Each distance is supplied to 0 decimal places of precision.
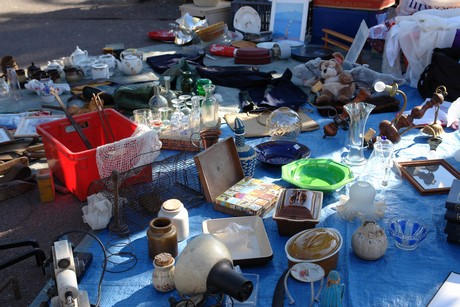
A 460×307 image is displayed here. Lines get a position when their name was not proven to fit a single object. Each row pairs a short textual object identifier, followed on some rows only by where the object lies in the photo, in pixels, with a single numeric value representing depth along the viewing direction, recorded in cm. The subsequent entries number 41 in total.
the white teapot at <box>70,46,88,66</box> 521
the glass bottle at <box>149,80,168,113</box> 360
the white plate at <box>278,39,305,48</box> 592
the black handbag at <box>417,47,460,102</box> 391
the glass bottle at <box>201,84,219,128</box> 341
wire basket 261
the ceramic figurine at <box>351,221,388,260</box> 215
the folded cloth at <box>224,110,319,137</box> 358
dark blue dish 305
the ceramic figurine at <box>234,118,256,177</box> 273
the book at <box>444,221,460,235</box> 225
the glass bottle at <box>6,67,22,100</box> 454
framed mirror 271
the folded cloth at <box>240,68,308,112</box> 405
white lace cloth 278
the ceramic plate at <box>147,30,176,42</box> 656
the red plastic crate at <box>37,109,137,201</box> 283
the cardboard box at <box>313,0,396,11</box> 580
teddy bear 400
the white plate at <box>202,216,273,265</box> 217
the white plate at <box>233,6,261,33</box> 645
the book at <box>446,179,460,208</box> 220
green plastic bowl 267
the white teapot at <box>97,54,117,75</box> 528
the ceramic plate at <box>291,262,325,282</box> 201
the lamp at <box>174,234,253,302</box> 166
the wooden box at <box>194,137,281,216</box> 250
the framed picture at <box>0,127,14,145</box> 359
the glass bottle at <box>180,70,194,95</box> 425
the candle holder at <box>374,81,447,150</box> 300
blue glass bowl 227
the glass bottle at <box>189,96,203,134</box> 335
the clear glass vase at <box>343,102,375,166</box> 297
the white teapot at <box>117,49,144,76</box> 511
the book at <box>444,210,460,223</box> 221
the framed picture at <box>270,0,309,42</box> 620
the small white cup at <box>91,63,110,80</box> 500
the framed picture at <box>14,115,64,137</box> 371
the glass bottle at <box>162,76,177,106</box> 376
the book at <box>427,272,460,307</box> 194
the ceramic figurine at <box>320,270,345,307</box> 182
